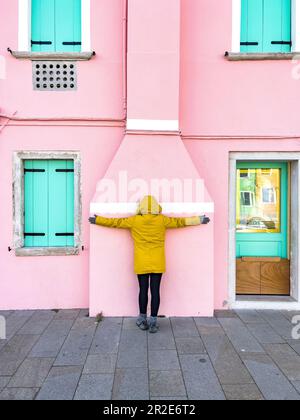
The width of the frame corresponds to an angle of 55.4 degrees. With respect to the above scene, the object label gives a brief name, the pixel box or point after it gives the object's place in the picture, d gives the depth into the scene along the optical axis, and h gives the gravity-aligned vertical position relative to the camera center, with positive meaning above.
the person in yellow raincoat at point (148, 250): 3.94 -0.61
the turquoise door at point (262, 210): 5.05 -0.07
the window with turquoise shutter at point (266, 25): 4.84 +3.07
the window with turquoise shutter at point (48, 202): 4.82 +0.06
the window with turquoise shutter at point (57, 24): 4.79 +3.05
